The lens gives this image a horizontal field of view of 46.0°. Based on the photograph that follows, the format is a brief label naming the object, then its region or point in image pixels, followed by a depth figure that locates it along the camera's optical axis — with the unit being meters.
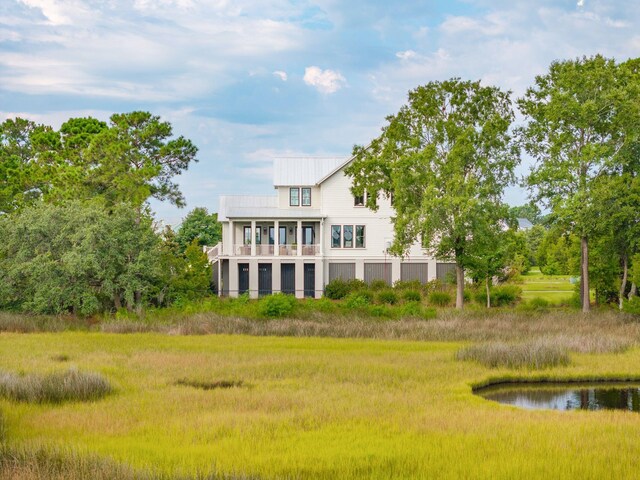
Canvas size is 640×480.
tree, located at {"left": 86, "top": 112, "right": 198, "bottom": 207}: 47.53
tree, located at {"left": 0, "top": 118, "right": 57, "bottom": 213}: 56.62
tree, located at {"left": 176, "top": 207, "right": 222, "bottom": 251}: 81.75
